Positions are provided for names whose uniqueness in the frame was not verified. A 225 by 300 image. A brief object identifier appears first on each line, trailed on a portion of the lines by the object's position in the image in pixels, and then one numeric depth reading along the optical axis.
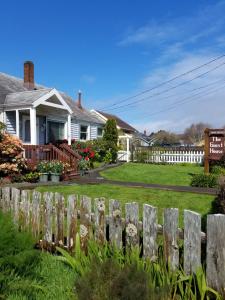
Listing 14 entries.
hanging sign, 13.27
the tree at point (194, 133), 71.34
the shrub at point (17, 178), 11.13
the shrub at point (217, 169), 12.75
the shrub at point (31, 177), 11.34
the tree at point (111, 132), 22.66
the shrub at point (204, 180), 10.02
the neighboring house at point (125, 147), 23.47
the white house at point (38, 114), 14.87
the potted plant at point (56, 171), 11.41
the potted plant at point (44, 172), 11.49
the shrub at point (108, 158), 20.17
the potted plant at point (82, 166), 13.48
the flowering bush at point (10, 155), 11.25
